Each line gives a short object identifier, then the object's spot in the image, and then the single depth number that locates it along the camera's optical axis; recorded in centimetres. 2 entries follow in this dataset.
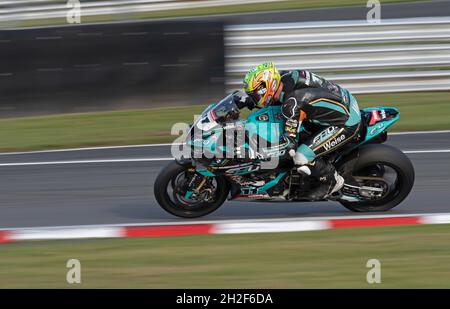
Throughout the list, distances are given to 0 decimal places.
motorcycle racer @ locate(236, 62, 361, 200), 1577
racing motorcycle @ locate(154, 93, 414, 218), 1608
